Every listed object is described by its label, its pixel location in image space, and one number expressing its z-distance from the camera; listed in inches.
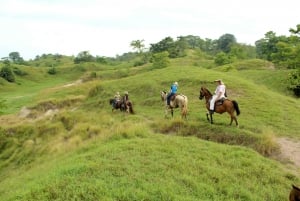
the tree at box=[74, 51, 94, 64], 3361.2
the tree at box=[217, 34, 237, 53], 3724.7
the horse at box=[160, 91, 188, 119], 749.9
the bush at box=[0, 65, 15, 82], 2438.5
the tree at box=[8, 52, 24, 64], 5385.8
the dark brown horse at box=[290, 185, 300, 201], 389.7
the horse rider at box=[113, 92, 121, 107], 951.0
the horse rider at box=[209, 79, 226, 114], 681.6
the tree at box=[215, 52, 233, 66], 2024.2
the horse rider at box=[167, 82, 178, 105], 788.6
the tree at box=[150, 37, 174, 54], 2758.4
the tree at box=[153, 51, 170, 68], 1855.3
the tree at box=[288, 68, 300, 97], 1213.7
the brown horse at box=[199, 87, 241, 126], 666.2
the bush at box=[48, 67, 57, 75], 2846.2
